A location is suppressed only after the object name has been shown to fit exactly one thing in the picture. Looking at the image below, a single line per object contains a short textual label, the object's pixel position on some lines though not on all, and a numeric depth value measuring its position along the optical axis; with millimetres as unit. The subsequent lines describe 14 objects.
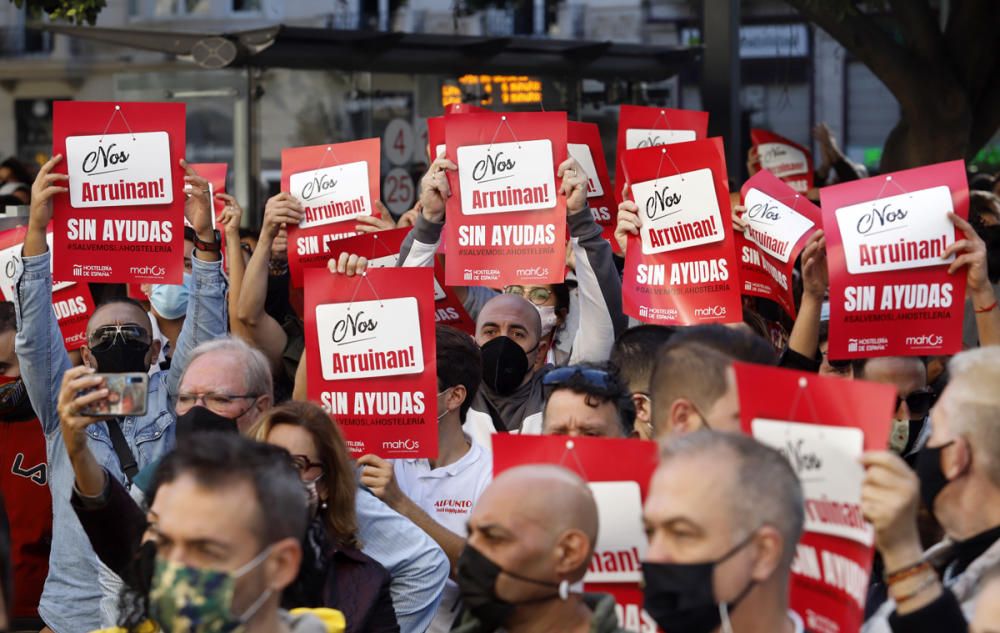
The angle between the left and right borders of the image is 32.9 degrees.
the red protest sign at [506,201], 6480
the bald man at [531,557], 3768
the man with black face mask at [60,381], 5484
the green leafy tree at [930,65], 12109
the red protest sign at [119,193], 6582
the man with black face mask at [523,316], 6434
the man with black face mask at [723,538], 3445
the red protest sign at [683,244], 6367
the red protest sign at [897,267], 5617
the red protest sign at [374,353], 5758
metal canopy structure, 13703
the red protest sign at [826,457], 3533
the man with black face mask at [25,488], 6273
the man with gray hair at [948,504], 3441
